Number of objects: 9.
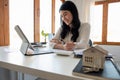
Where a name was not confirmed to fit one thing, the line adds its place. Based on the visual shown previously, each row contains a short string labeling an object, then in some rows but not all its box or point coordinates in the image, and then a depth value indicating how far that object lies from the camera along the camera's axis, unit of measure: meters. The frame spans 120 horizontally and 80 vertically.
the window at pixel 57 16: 3.89
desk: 0.63
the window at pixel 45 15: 3.36
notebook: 0.53
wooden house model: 0.62
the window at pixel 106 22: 3.84
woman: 1.77
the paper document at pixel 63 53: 1.10
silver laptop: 1.09
